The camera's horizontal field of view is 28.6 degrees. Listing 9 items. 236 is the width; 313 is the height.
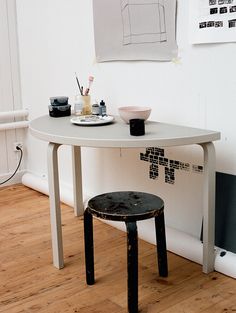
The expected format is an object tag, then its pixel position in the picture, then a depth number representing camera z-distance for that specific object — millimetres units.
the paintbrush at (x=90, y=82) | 2734
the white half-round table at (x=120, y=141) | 1979
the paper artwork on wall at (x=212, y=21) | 2121
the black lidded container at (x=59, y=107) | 2641
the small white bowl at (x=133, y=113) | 2271
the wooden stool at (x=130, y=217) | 1895
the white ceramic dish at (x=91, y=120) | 2346
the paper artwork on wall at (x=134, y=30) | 2438
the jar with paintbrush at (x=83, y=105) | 2695
